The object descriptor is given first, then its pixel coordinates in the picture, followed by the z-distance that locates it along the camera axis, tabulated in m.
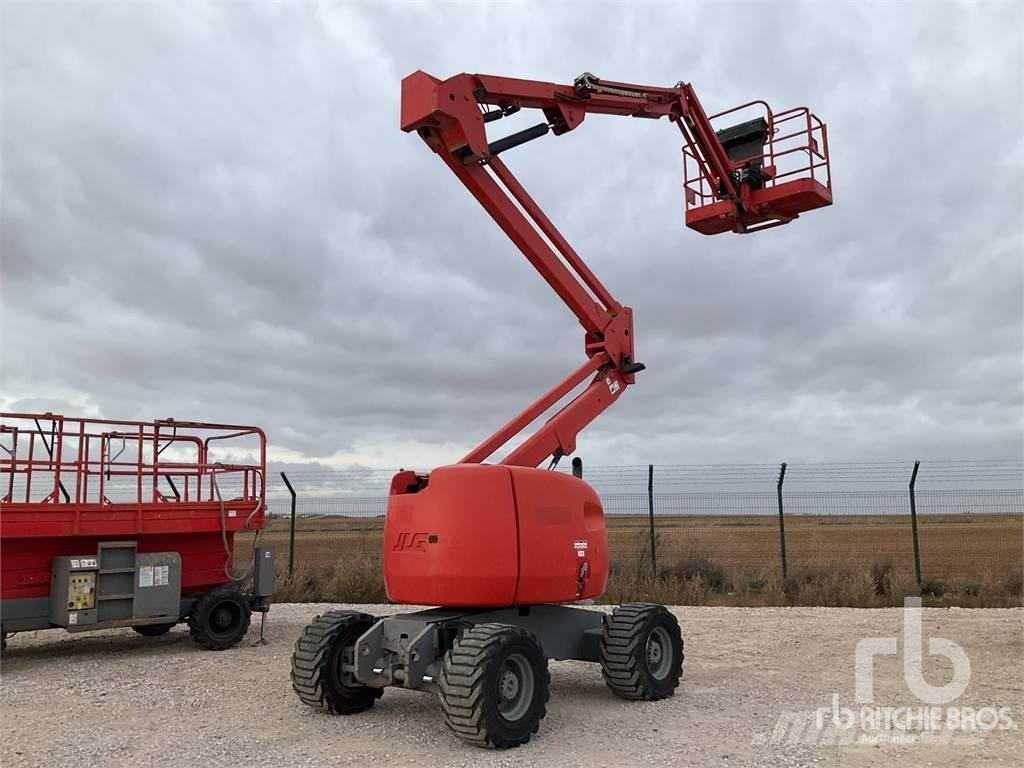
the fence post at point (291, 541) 17.17
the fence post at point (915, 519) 15.65
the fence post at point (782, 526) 16.03
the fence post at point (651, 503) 16.47
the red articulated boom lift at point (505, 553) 6.47
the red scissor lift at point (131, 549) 9.47
